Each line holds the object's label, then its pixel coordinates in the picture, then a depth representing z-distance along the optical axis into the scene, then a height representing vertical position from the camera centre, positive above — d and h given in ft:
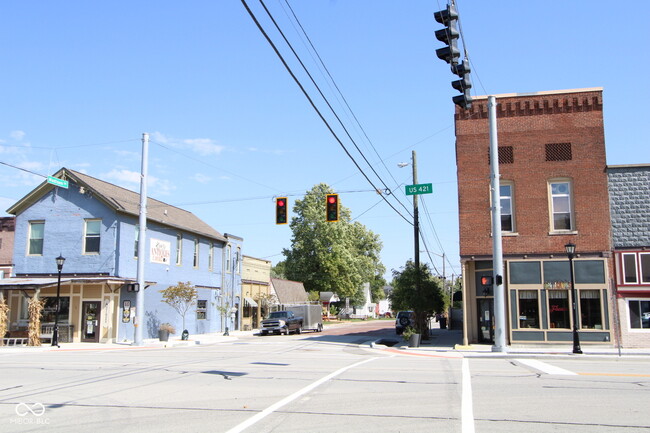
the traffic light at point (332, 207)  70.64 +10.81
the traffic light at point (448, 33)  35.91 +16.30
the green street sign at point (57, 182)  75.25 +15.35
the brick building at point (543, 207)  83.15 +12.95
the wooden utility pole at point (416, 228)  98.64 +11.68
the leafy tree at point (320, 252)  224.12 +17.21
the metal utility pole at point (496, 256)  74.64 +5.13
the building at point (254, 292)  158.40 +1.12
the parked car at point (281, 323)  133.49 -6.41
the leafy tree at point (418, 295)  98.59 +0.13
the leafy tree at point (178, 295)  110.32 +0.20
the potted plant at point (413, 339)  88.07 -6.53
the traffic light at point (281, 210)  72.52 +10.74
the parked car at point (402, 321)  119.56 -5.20
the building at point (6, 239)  139.44 +13.89
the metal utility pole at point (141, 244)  95.04 +8.54
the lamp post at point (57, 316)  92.02 -3.13
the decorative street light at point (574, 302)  73.61 -0.83
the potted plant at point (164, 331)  106.52 -6.55
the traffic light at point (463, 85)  41.04 +15.09
